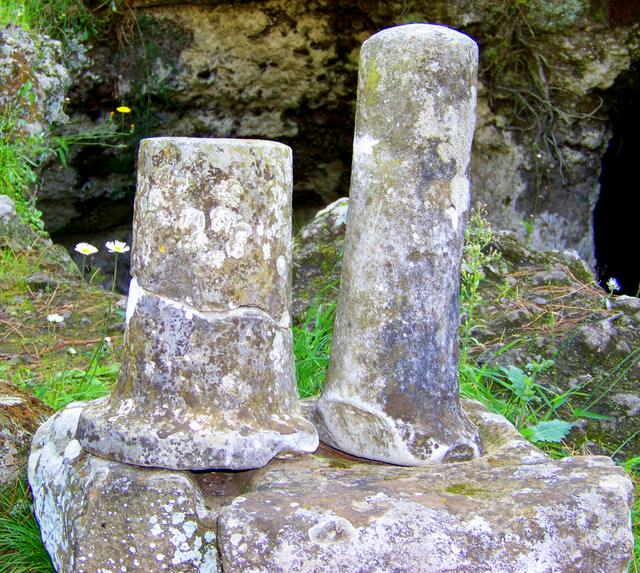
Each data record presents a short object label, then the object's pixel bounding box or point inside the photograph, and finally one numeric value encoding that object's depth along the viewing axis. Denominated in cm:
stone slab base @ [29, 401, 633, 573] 173
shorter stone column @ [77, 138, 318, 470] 203
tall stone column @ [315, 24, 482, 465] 216
